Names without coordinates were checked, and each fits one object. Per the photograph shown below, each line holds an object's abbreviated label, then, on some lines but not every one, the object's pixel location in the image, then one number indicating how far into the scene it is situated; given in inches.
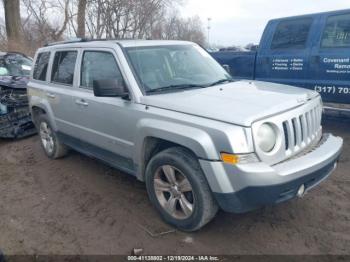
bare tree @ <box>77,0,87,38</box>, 834.2
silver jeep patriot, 111.4
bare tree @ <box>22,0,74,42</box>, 1070.4
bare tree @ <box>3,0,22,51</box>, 673.6
